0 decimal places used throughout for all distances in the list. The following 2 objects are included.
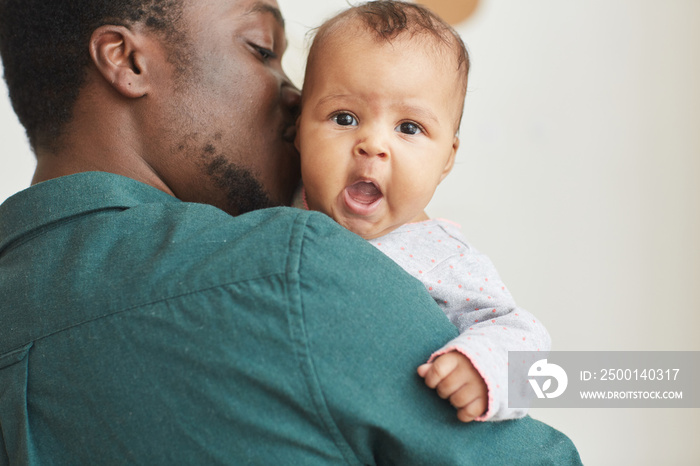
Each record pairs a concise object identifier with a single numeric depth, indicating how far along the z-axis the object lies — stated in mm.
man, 843
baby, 1194
